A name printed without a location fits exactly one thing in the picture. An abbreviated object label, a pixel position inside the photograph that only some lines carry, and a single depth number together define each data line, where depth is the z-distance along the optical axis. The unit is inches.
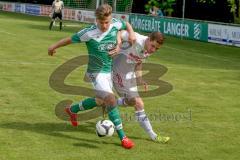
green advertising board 1180.4
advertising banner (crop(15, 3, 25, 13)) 2281.0
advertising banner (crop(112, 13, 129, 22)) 1488.8
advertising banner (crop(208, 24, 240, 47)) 1067.2
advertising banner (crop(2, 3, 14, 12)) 2409.2
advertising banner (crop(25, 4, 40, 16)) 2153.1
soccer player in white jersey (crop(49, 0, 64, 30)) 1409.2
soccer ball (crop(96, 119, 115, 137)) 317.4
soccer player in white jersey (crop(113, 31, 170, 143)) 325.1
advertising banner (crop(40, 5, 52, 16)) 2076.5
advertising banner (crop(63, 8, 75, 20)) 1845.5
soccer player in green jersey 311.9
